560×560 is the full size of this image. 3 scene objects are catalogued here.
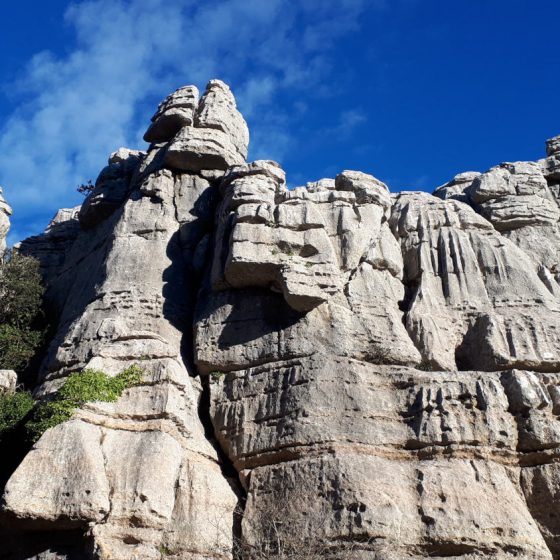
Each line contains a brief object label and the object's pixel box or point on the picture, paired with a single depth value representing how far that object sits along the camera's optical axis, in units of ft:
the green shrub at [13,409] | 58.13
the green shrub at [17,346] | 73.15
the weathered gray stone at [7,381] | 64.18
